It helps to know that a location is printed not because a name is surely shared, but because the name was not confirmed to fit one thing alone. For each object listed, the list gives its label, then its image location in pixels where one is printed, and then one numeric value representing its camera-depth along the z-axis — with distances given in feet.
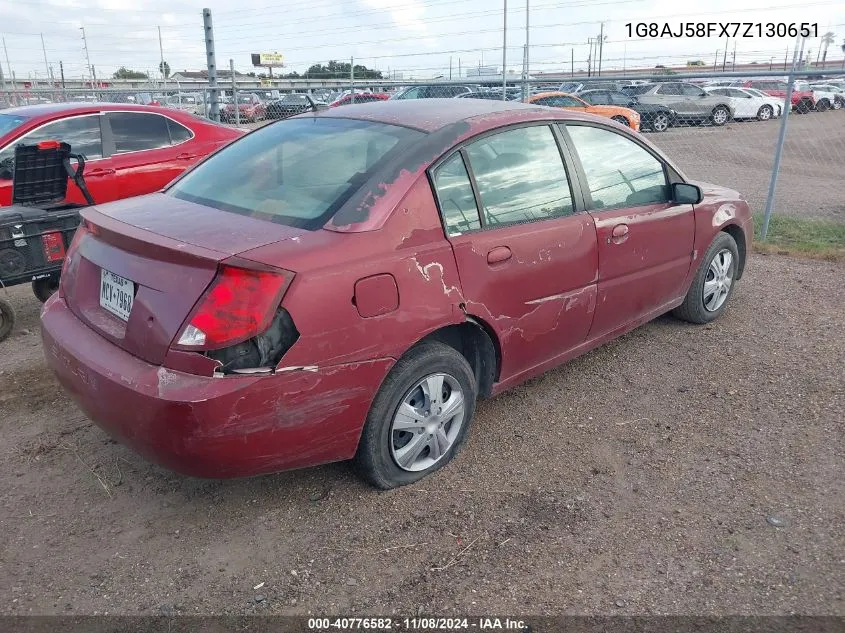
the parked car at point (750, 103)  77.30
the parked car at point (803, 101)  76.38
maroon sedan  8.02
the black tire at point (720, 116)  72.28
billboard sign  199.92
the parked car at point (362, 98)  49.26
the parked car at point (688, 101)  68.28
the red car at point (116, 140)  21.22
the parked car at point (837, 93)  88.99
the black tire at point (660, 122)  62.91
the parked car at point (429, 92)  58.29
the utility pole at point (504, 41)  34.12
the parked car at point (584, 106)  56.79
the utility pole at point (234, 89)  35.36
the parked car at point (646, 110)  63.52
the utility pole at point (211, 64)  33.30
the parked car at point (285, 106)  53.16
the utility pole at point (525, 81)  34.02
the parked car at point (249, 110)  47.69
